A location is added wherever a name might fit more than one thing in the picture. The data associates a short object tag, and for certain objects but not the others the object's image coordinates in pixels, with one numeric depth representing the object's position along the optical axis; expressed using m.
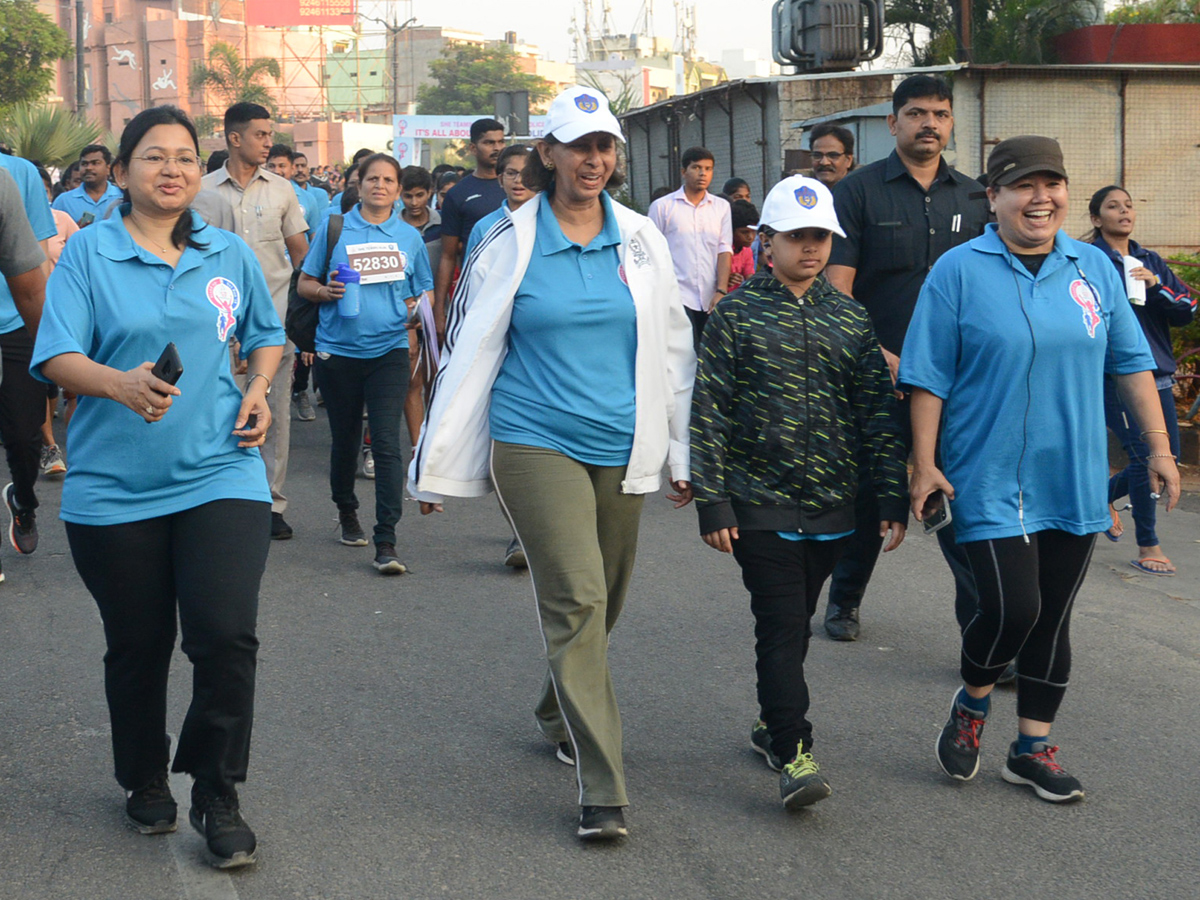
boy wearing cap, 4.20
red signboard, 106.00
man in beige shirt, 8.00
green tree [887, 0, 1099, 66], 18.97
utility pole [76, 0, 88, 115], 39.50
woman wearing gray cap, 4.15
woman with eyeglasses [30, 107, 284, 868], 3.71
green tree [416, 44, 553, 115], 96.06
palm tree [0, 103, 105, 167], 27.06
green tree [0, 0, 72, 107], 51.84
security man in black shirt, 5.51
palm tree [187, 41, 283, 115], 90.16
